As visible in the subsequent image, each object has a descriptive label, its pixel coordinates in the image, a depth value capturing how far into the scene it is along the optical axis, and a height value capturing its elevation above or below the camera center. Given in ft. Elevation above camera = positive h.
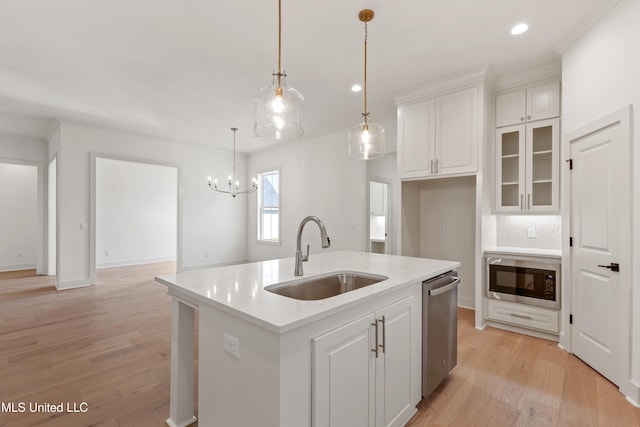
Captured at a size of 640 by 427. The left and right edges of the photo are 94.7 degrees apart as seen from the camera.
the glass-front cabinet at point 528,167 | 10.53 +1.78
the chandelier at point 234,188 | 22.52 +1.95
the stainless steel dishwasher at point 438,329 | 6.57 -2.75
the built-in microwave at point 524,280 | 10.03 -2.39
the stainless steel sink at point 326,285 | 6.03 -1.60
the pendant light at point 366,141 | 8.48 +2.13
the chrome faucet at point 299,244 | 5.96 -0.65
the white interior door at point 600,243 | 7.29 -0.77
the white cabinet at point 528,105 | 10.52 +4.10
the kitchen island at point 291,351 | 3.73 -2.10
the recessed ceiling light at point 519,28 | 8.20 +5.26
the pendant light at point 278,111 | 6.21 +2.21
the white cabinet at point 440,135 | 11.07 +3.15
